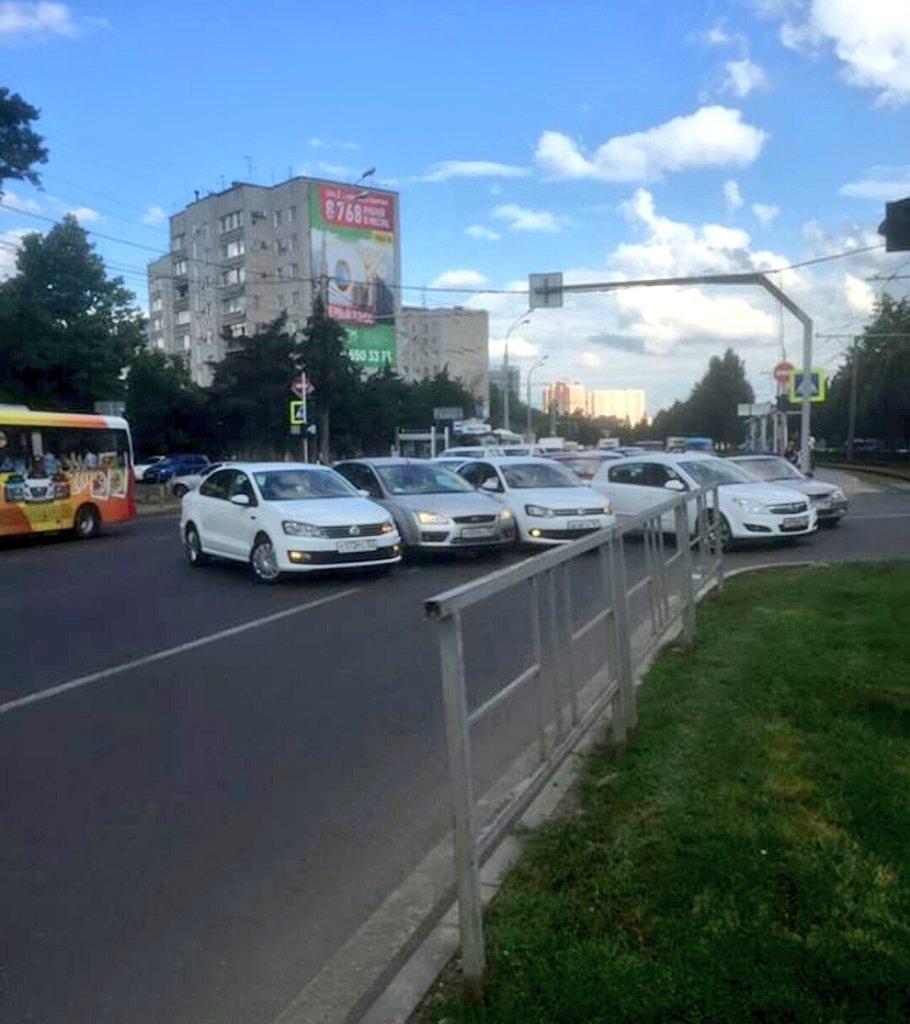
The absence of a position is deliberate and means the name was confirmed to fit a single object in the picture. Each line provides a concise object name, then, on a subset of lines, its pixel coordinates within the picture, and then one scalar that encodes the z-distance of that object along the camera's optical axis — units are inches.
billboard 3287.4
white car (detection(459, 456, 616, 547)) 620.4
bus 773.9
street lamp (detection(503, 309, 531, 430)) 2331.2
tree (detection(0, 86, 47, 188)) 1155.9
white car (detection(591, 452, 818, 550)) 622.2
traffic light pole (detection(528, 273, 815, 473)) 839.1
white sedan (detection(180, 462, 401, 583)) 514.6
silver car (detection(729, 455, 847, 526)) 737.0
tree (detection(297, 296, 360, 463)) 1903.3
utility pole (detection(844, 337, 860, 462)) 2365.0
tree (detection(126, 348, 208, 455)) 2449.6
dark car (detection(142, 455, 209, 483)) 2005.4
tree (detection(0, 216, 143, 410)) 1515.5
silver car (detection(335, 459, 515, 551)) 583.5
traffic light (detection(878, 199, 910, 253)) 279.9
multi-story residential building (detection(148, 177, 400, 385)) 3321.9
